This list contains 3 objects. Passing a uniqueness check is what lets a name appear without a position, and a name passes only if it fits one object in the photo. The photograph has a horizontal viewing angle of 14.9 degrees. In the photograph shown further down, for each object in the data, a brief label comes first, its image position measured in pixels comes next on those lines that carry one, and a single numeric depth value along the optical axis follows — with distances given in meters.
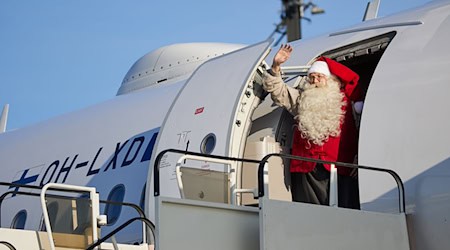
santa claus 16.34
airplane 14.34
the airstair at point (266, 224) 13.31
